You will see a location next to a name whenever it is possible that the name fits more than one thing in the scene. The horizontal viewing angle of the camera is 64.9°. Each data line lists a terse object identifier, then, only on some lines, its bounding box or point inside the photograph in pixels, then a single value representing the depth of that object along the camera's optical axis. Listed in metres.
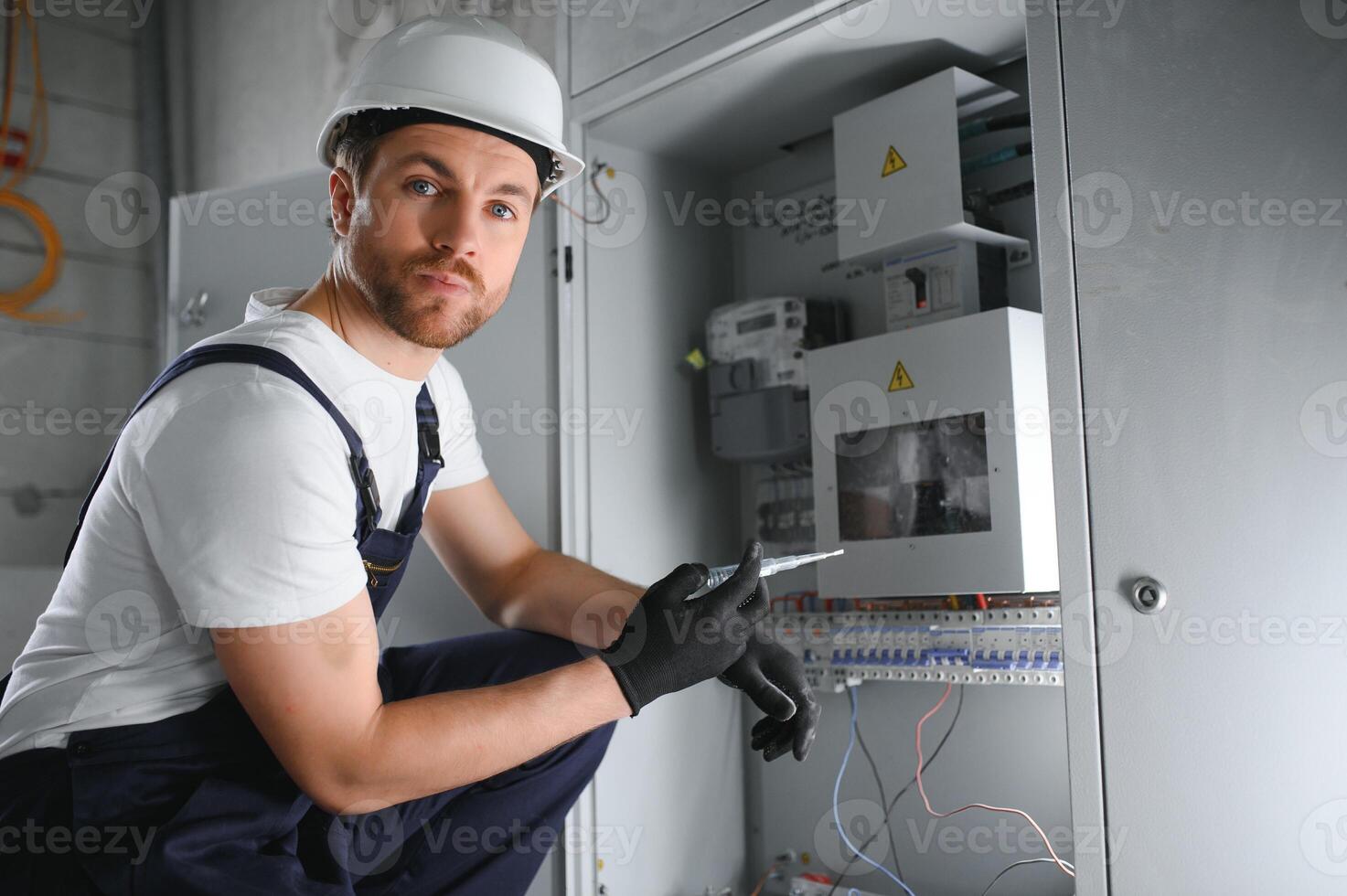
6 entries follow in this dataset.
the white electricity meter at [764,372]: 2.22
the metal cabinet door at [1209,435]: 1.22
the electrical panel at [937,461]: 1.78
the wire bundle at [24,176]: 3.33
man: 1.22
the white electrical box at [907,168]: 1.90
